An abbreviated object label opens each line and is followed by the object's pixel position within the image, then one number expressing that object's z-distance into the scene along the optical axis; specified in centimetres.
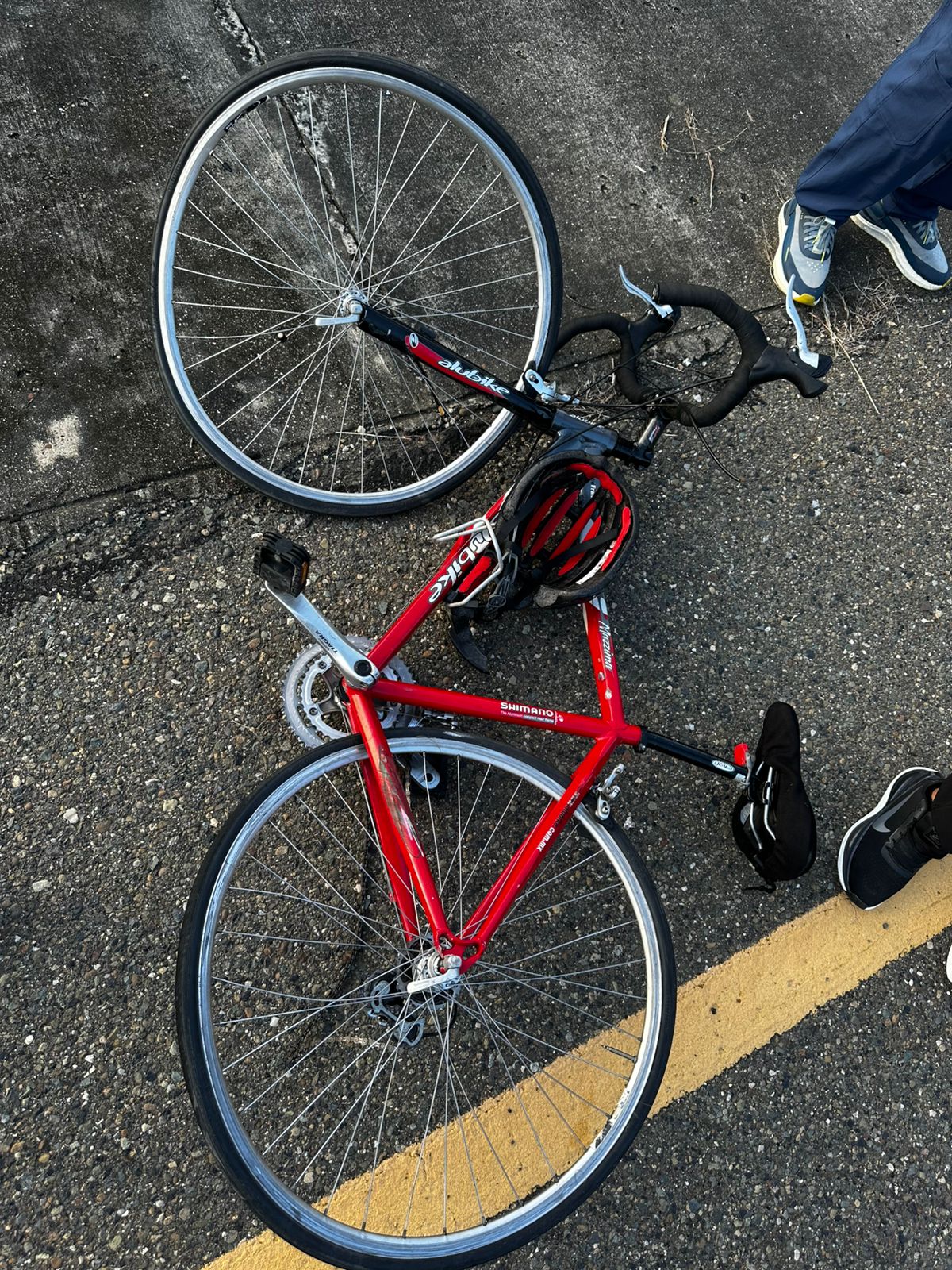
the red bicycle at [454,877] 212
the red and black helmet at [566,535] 237
